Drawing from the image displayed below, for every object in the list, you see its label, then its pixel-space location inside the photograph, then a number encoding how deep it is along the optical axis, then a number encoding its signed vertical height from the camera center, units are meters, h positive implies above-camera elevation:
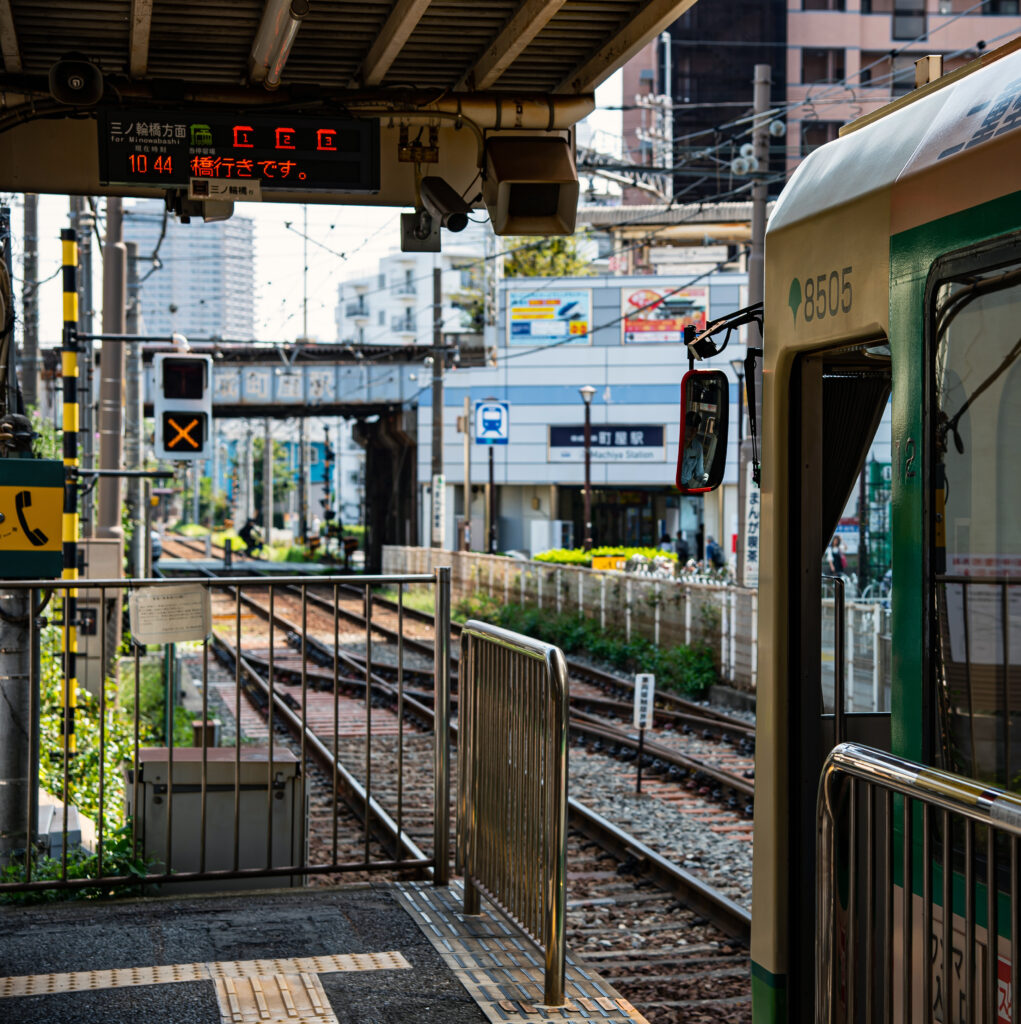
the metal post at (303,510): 68.81 +0.19
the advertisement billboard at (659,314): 48.59 +7.14
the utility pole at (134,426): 22.88 +1.63
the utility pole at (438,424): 37.19 +2.43
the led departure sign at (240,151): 6.73 +1.80
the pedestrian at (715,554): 37.88 -1.17
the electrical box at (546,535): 45.78 -0.73
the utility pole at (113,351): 16.67 +2.01
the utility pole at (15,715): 6.54 -0.96
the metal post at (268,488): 69.31 +1.33
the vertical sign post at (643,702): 12.26 -1.68
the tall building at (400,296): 102.06 +18.37
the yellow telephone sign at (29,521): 6.59 -0.04
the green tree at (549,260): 61.59 +11.40
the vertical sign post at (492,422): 34.47 +2.31
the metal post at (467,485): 39.39 +0.80
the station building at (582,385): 48.78 +4.60
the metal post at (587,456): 35.88 +1.59
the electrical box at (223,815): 6.58 -1.45
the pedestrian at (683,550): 45.22 -1.23
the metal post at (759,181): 16.89 +4.55
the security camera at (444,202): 7.44 +1.69
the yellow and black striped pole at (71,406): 12.12 +0.97
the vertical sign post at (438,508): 37.19 +0.15
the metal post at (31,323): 18.50 +2.64
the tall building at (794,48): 51.81 +17.77
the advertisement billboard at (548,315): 48.78 +7.03
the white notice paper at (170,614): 5.97 -0.44
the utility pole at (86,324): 15.21 +2.26
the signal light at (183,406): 14.02 +1.10
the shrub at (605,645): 18.75 -2.10
